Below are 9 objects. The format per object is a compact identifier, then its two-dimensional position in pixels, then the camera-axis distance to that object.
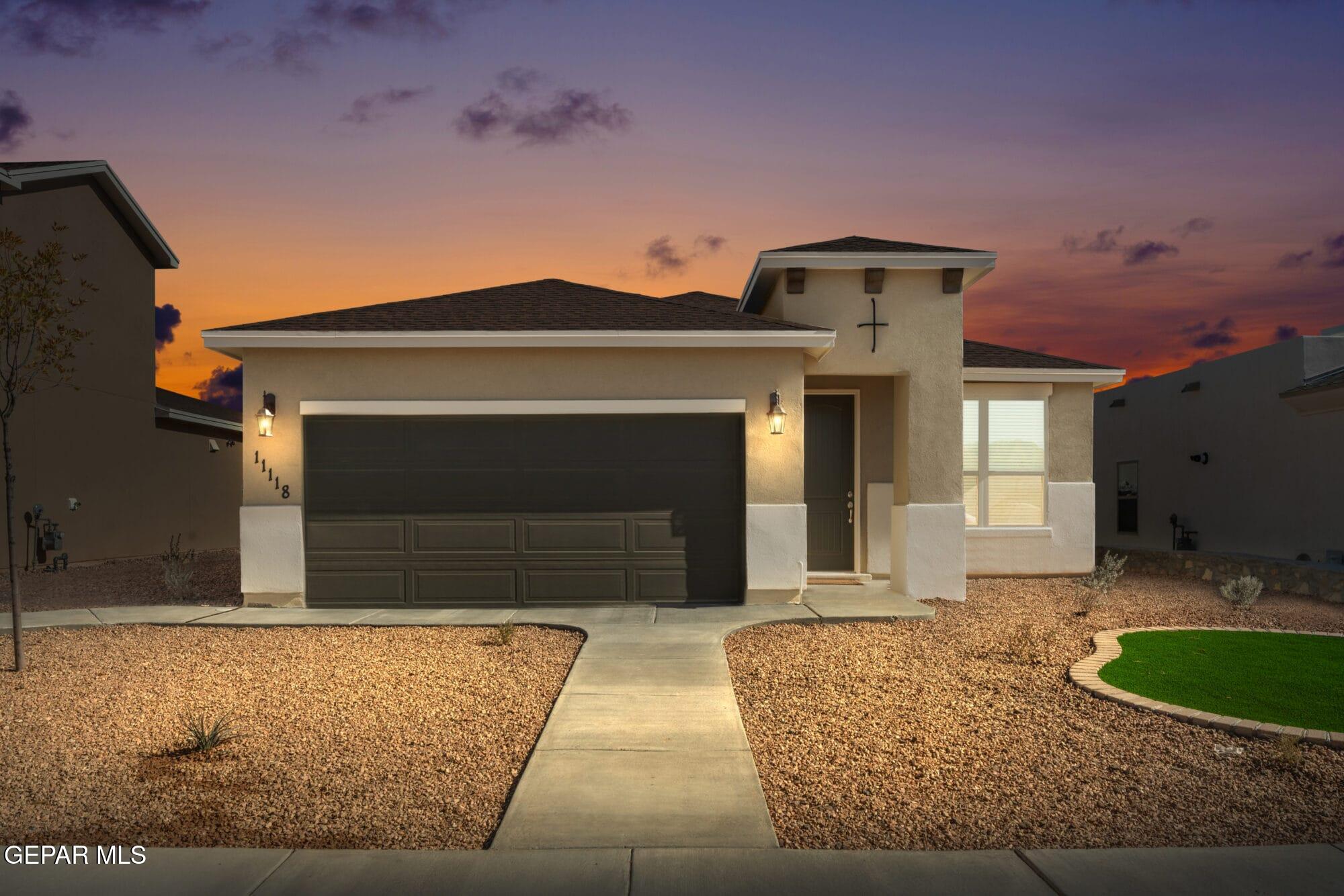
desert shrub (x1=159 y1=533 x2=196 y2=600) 11.16
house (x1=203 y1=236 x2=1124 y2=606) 10.24
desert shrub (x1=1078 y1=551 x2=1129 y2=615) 10.92
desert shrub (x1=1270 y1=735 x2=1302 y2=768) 4.81
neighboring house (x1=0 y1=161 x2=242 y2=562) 15.67
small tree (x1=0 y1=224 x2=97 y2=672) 7.16
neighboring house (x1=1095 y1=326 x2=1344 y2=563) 14.15
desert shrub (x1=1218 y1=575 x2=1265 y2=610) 11.00
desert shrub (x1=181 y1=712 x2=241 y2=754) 5.11
